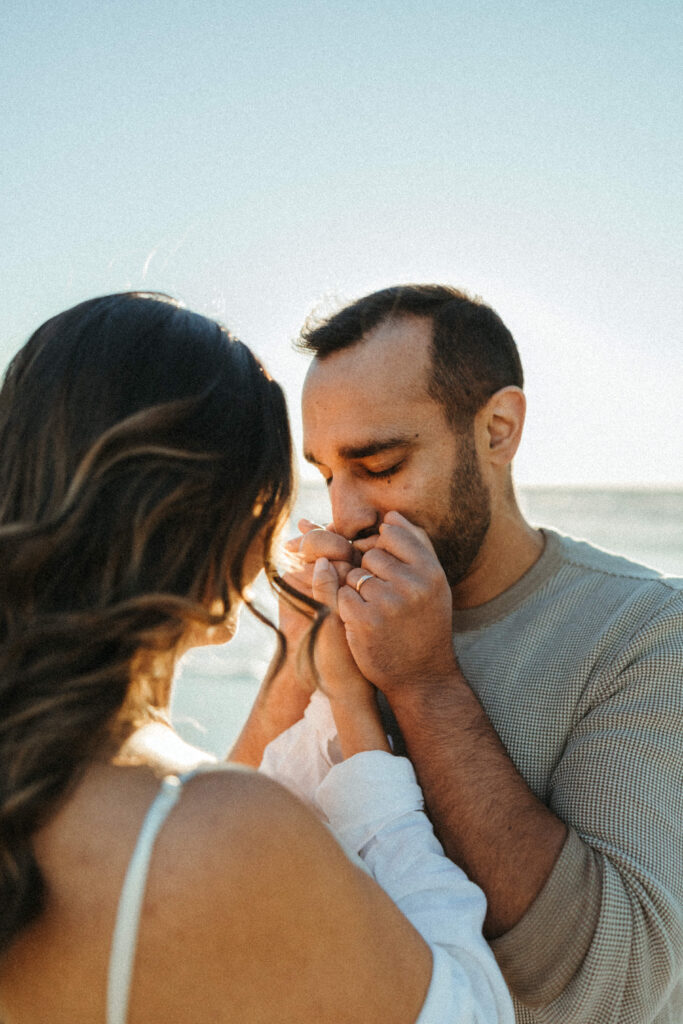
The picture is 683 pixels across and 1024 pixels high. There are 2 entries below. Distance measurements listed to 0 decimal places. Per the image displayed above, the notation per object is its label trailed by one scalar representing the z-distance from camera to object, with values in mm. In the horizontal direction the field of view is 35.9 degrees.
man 755
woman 562
